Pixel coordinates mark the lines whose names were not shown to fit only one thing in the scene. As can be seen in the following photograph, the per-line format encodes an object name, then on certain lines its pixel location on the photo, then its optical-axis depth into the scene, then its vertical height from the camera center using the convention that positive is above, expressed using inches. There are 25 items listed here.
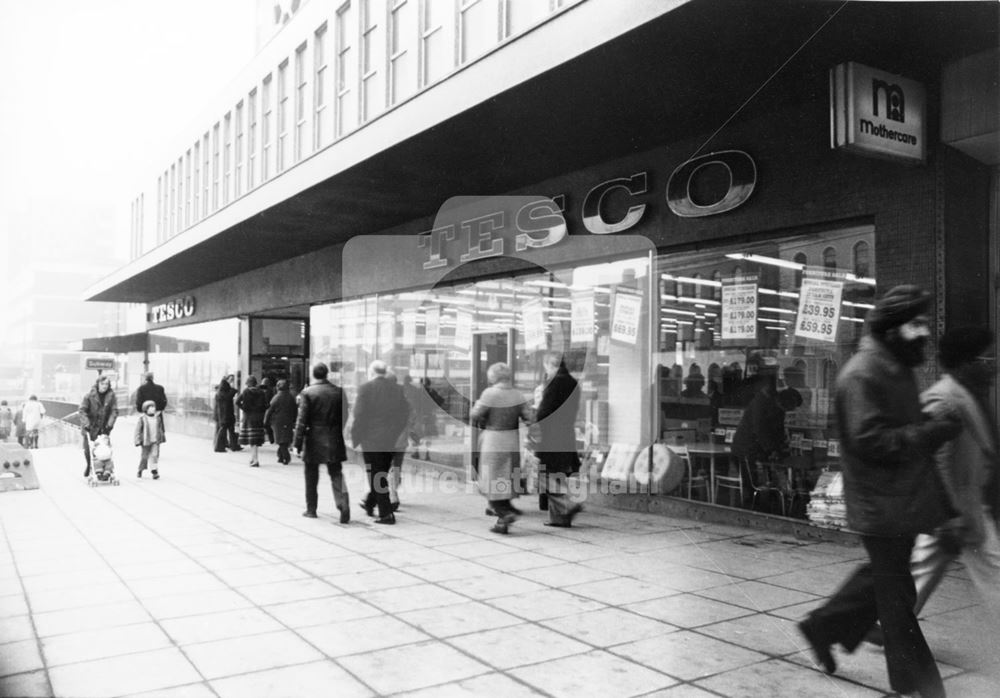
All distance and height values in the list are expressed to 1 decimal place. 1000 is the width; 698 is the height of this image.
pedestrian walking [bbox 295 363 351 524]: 359.9 -28.9
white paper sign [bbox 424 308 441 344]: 554.9 +31.6
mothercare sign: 255.0 +84.0
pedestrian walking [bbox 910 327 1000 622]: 160.1 -17.9
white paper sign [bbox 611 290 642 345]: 396.2 +27.0
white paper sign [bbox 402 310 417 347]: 581.6 +31.1
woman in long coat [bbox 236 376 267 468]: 613.7 -33.9
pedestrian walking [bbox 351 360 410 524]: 355.9 -25.3
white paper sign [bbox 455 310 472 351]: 523.8 +26.4
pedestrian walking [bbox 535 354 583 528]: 344.8 -30.5
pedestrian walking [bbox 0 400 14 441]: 677.3 -52.6
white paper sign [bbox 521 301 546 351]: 462.9 +26.7
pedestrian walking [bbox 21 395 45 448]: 746.2 -50.3
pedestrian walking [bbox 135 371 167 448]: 511.2 -16.1
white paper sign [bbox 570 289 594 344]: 426.3 +28.8
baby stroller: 477.1 -56.1
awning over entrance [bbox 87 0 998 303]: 243.1 +106.5
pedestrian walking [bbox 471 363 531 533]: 333.1 -26.9
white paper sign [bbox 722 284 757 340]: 343.3 +26.3
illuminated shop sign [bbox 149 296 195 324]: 1031.0 +82.3
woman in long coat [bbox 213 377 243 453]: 719.8 -38.4
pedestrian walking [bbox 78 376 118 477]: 479.2 -24.6
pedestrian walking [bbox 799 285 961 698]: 142.3 -16.6
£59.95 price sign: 309.7 +24.5
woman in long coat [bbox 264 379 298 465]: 617.6 -38.1
